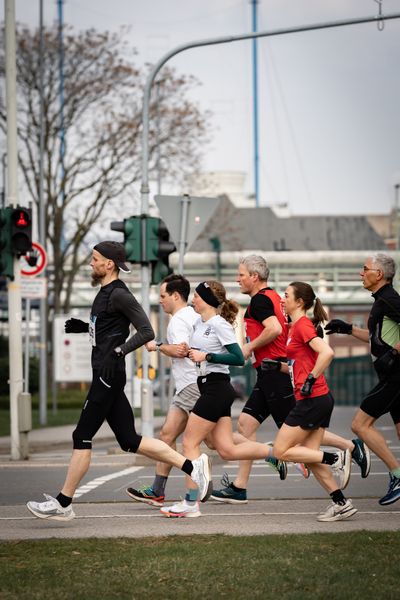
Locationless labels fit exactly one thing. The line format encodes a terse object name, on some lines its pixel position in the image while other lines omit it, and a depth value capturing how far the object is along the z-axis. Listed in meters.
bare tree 43.18
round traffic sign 24.16
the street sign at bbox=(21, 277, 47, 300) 25.92
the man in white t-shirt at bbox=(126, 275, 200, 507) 11.39
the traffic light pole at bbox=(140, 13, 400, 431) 19.30
